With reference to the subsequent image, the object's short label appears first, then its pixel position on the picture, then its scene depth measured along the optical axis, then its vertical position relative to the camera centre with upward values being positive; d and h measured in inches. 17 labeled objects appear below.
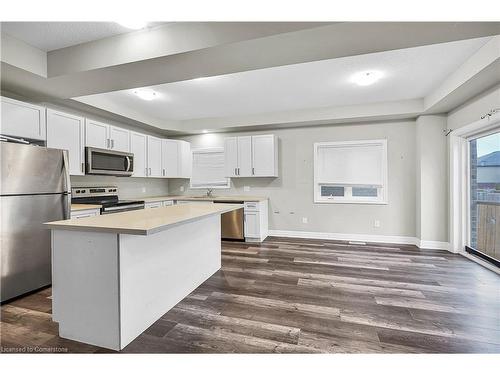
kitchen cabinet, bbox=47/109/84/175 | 118.0 +28.4
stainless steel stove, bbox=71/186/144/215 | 137.2 -6.3
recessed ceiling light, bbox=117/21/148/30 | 76.7 +54.7
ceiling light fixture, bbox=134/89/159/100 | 138.8 +57.3
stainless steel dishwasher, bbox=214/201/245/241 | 184.2 -30.7
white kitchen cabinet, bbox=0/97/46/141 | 98.9 +31.3
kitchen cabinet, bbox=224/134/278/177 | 189.0 +25.4
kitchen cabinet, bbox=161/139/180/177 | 199.0 +26.0
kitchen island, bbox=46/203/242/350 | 63.0 -25.2
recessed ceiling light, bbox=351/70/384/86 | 116.8 +55.7
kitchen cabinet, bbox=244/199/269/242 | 181.6 -27.1
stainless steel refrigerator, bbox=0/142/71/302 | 89.3 -7.9
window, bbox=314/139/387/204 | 178.9 +10.7
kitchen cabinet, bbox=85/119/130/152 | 139.3 +33.4
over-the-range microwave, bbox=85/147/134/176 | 137.0 +16.7
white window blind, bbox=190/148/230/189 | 216.1 +16.4
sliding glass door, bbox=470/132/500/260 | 123.0 -6.1
